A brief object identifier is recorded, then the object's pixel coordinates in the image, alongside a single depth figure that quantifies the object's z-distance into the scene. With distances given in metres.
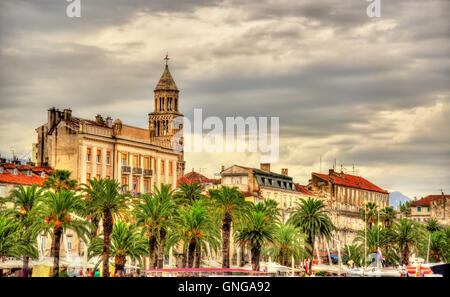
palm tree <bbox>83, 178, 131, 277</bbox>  98.31
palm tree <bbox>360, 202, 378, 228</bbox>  187.50
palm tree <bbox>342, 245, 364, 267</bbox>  160.05
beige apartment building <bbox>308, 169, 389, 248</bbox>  197.00
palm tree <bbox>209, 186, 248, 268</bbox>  115.00
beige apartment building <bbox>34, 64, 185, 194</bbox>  126.56
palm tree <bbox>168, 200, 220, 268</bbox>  104.31
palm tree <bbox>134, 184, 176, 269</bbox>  102.00
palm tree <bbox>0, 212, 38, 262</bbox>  90.81
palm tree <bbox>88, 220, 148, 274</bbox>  102.06
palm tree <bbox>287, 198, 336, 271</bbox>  130.25
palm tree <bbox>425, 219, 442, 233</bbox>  187.50
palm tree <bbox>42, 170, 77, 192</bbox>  112.69
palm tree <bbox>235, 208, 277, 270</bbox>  117.81
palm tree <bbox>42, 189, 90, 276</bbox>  95.38
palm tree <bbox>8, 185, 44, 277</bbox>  97.19
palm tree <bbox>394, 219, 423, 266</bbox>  151.50
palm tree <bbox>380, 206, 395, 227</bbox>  185.25
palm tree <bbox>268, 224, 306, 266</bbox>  127.56
